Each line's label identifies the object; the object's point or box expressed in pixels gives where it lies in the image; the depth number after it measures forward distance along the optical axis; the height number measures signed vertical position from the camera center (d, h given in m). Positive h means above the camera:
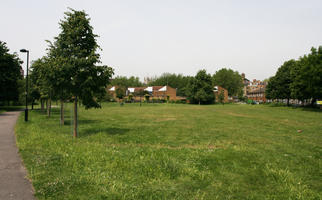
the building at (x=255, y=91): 116.65 +5.38
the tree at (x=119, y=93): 79.46 +2.00
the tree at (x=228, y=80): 120.81 +11.40
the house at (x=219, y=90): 101.04 +3.85
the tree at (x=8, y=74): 33.56 +4.15
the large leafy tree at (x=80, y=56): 10.60 +2.26
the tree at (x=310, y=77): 37.75 +4.42
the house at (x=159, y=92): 97.62 +3.08
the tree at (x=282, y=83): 52.34 +4.41
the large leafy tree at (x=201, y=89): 75.94 +3.74
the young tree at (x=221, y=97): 74.81 +0.60
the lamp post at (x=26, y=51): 18.55 +4.48
